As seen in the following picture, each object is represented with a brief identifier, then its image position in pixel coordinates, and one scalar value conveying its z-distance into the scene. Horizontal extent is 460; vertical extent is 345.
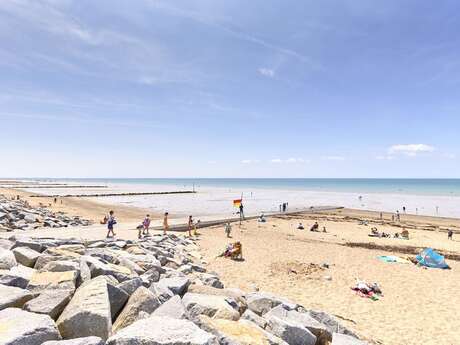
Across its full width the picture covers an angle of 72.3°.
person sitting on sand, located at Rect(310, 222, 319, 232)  30.50
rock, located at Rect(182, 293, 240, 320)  5.99
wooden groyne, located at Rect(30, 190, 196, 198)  68.61
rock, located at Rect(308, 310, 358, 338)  7.72
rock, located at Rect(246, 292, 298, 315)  7.95
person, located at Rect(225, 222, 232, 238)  25.76
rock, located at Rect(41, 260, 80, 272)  7.35
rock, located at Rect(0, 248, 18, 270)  7.39
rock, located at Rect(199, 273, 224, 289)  10.43
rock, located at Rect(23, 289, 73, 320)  5.32
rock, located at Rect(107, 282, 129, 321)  6.16
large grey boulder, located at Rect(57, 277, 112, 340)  4.91
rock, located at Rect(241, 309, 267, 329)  6.29
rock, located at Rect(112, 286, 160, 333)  5.62
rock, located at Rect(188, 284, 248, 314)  7.74
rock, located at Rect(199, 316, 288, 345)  4.90
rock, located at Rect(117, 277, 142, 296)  6.81
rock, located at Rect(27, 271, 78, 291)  6.36
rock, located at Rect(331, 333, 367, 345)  6.11
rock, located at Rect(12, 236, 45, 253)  9.98
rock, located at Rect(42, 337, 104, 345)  4.05
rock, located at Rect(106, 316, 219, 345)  3.99
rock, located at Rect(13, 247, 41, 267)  8.35
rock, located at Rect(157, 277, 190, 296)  7.64
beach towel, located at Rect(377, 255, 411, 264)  18.25
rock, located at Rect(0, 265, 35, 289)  6.39
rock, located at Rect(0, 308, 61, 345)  4.12
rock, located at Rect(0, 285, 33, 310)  5.33
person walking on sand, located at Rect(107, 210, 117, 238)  19.77
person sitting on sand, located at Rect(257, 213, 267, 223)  35.56
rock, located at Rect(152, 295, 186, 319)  5.60
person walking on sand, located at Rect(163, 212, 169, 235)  23.80
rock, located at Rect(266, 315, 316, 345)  6.05
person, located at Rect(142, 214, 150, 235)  22.16
